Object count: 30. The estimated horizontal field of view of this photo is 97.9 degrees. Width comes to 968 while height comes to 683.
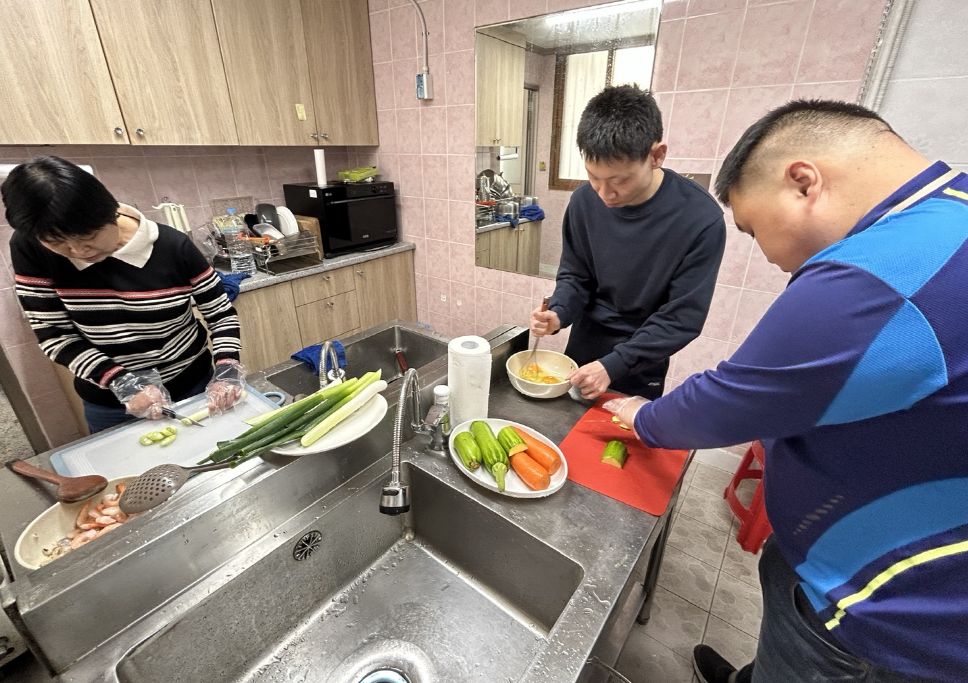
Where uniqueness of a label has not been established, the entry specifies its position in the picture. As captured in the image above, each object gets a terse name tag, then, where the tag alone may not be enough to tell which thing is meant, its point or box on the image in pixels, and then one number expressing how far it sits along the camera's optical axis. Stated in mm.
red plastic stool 1678
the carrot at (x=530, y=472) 886
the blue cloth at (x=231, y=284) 2088
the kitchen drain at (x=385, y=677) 829
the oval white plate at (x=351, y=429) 858
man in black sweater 1069
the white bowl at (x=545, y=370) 1185
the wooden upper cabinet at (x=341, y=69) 2518
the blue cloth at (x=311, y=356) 1430
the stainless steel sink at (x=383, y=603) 776
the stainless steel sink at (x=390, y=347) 1680
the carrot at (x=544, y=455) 930
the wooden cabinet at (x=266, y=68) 2186
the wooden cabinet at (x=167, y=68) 1853
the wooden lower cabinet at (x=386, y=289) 2920
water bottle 2330
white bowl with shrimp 668
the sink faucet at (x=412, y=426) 738
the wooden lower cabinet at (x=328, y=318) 2602
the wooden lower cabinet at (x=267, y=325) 2305
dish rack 2398
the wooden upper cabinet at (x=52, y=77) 1630
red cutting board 900
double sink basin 648
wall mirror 1971
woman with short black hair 903
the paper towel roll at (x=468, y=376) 965
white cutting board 867
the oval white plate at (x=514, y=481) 873
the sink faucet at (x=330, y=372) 1159
